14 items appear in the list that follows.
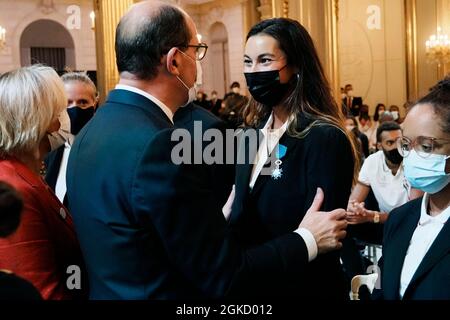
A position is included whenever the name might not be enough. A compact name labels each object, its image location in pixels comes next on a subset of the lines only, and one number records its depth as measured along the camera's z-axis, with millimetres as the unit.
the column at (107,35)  9852
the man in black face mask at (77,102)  3295
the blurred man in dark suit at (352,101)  12731
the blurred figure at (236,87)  12095
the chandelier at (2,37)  14840
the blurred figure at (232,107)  5664
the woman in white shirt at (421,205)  1945
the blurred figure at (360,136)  8164
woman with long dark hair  2186
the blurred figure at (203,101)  12644
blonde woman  1919
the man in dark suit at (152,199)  1532
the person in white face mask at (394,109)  12179
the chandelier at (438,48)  12734
